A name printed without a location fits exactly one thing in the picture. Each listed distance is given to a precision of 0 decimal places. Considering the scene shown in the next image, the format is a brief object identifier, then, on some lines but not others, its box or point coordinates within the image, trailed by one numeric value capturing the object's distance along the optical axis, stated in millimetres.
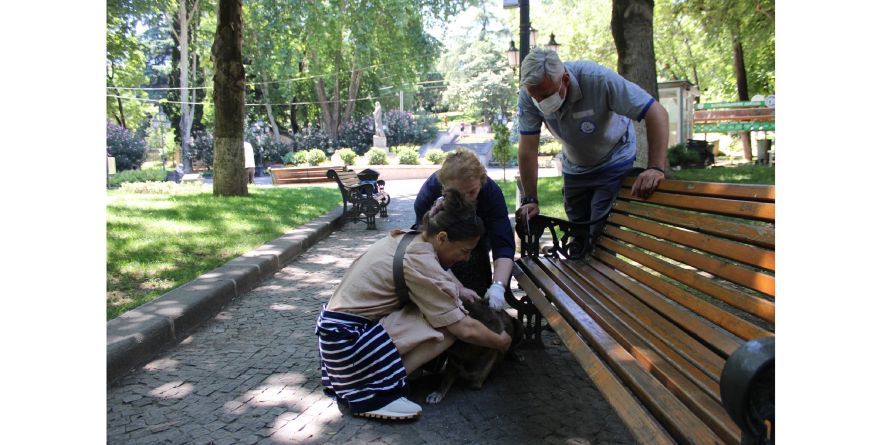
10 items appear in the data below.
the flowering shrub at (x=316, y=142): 36500
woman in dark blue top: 3369
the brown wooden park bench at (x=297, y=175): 23156
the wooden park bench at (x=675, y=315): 1556
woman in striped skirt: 2818
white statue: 33688
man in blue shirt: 3480
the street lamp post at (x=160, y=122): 38625
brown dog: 3156
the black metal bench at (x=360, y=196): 10016
